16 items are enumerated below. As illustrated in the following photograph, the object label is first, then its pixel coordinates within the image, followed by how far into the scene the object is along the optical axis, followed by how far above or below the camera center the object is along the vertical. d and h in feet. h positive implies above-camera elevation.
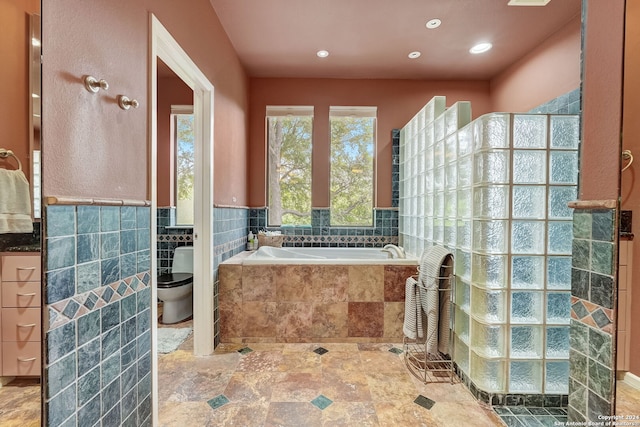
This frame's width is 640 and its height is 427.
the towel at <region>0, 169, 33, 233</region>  2.18 +0.03
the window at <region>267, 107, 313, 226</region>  10.94 +1.55
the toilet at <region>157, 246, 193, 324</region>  8.02 -2.43
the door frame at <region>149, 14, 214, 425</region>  6.77 -0.35
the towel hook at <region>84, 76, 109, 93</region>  3.14 +1.48
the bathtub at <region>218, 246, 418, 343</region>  7.44 -2.54
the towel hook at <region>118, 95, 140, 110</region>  3.68 +1.47
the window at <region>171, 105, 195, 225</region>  10.33 +1.70
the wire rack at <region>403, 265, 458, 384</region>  5.93 -3.65
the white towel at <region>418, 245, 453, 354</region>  5.87 -1.85
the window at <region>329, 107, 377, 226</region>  10.89 +1.61
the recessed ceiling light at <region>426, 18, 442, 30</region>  7.22 +5.10
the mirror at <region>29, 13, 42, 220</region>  2.45 +0.94
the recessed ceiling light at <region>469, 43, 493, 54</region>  8.32 +5.14
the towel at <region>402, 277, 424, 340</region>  6.22 -2.44
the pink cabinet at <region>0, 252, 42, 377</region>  2.26 -0.97
